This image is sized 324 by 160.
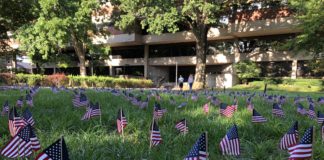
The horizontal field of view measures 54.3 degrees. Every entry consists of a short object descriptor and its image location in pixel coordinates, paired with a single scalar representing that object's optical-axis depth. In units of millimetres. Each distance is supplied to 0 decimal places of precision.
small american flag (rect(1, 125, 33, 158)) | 2584
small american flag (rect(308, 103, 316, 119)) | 5563
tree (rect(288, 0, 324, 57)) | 16600
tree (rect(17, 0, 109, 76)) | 24656
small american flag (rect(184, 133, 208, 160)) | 2275
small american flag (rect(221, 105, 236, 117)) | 5250
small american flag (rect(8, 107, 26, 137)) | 3404
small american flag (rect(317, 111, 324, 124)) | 4597
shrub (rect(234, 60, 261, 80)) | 30719
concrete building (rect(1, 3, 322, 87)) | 31625
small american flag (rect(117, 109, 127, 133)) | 3631
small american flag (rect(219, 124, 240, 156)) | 3115
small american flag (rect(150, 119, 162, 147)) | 3253
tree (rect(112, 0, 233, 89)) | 21297
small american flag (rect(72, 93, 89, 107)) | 5941
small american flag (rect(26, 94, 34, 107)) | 6101
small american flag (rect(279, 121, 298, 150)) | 3288
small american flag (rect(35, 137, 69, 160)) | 2029
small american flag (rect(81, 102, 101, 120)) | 4414
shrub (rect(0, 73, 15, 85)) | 23162
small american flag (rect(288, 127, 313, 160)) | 2498
